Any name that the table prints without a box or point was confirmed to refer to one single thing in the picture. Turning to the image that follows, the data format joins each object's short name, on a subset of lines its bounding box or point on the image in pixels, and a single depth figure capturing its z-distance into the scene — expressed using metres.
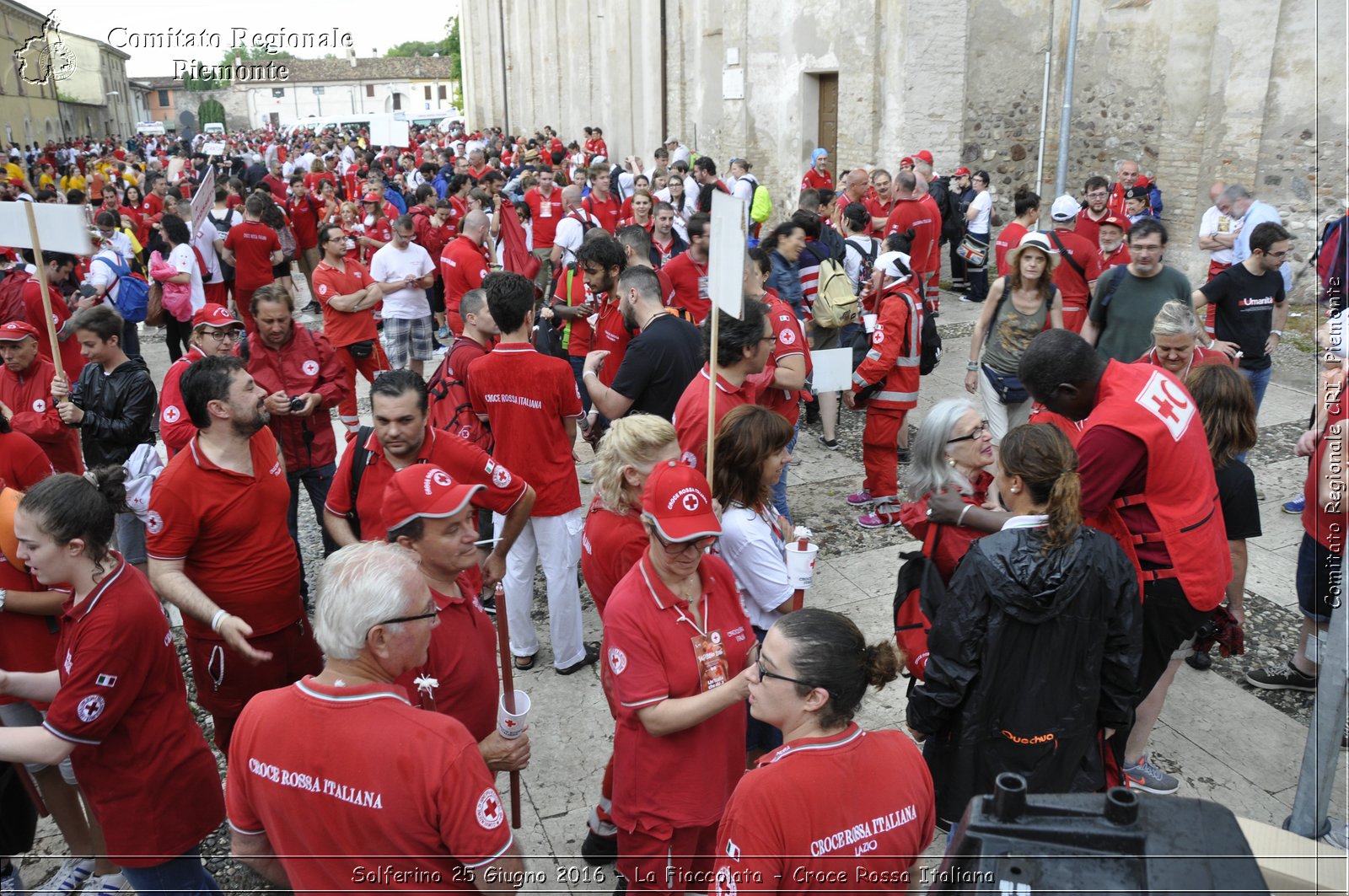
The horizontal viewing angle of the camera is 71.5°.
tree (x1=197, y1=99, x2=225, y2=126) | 68.38
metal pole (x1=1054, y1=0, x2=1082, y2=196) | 13.63
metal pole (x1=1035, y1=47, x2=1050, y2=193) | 15.78
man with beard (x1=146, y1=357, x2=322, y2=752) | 3.78
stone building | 12.59
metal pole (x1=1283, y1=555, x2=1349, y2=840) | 3.38
